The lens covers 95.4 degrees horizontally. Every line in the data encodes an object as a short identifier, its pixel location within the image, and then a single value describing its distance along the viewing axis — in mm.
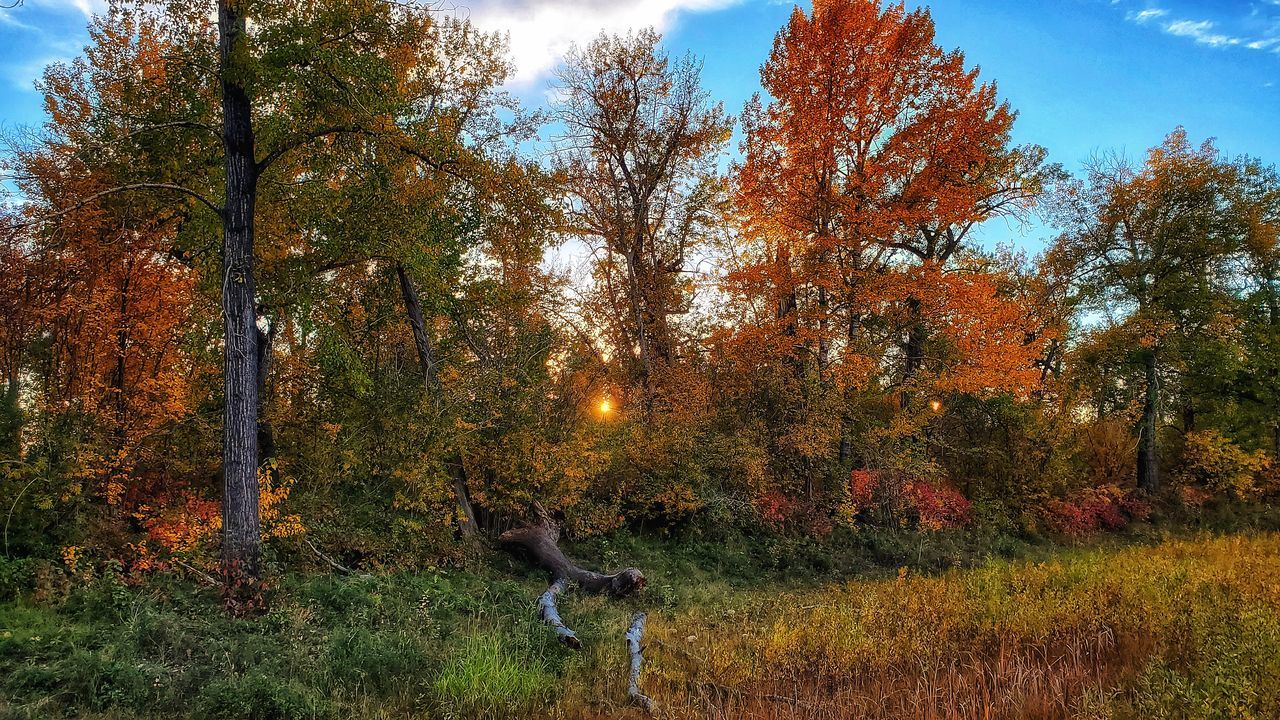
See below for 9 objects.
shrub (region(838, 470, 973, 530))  15555
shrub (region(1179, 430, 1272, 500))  18453
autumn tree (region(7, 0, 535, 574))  7344
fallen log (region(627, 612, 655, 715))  5438
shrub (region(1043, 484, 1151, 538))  17109
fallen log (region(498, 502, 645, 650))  9797
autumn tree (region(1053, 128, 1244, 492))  18891
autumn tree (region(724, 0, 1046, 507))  14203
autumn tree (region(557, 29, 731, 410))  17922
